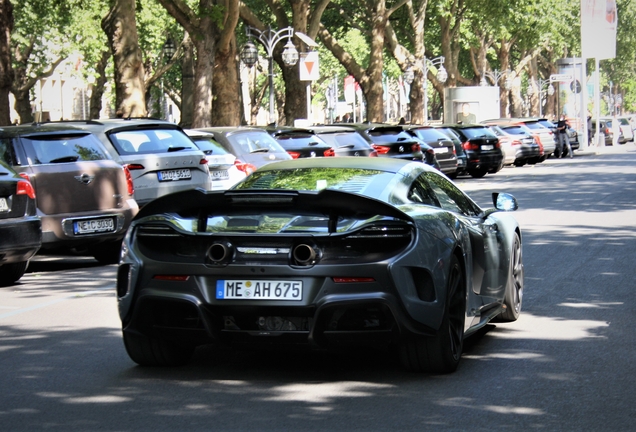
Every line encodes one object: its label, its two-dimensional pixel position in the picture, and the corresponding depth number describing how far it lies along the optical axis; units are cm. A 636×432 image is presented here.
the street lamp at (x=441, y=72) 6049
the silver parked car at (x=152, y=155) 1530
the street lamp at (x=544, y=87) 8756
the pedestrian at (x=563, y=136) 4759
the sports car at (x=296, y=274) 652
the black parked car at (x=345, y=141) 2664
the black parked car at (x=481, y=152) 3459
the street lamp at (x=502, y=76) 7593
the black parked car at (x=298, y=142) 2314
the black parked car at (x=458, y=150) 3412
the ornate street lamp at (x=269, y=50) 3481
